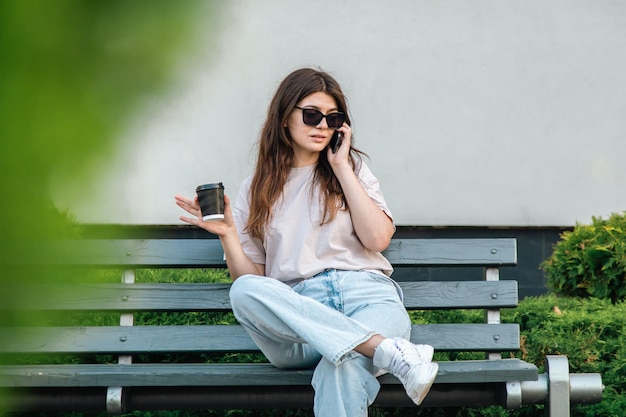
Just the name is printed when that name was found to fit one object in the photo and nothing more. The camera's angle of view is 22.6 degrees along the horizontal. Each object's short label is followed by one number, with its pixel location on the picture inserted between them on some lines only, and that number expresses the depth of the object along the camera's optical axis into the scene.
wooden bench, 4.62
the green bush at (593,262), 8.46
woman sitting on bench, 4.36
